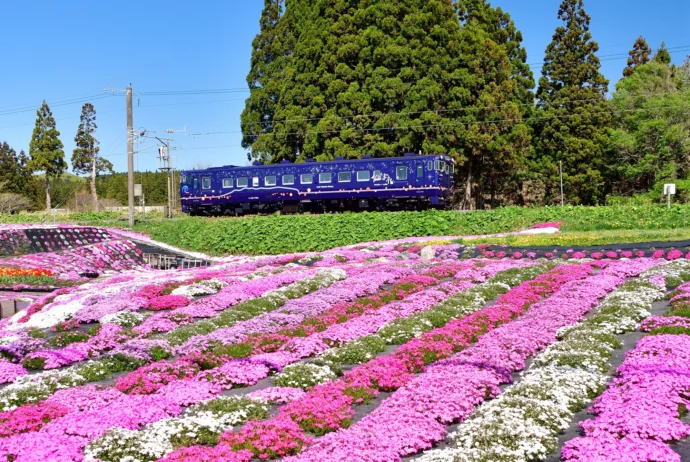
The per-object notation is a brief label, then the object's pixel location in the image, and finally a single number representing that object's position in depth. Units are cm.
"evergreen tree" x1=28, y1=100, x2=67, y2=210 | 7644
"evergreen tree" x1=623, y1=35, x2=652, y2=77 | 7319
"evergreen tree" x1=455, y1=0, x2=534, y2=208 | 4969
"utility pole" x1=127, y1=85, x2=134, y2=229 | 4878
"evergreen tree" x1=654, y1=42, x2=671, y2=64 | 6438
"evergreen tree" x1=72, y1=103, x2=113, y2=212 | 8675
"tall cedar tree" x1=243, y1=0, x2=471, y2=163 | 4934
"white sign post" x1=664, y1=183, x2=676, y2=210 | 3484
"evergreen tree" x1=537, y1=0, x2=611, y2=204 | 5519
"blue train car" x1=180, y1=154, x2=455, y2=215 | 4422
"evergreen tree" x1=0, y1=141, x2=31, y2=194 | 8600
